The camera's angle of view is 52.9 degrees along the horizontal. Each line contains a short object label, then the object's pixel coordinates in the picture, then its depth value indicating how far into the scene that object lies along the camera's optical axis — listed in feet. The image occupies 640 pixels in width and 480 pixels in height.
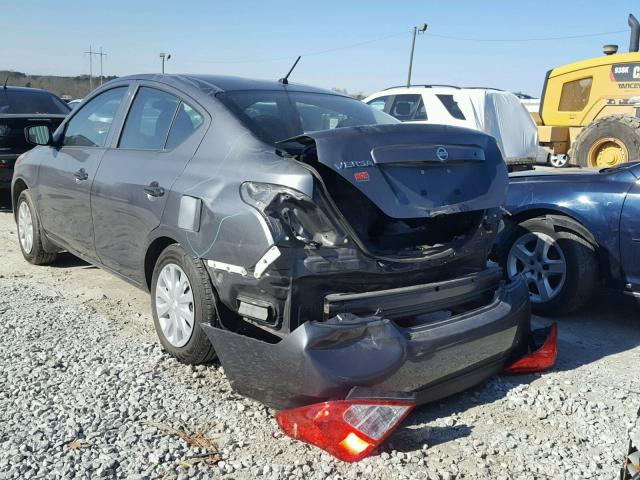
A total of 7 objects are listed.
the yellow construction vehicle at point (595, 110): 36.88
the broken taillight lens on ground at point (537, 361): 12.50
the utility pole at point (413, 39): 119.14
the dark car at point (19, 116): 27.45
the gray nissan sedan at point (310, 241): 9.95
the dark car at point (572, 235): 15.44
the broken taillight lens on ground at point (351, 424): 9.12
